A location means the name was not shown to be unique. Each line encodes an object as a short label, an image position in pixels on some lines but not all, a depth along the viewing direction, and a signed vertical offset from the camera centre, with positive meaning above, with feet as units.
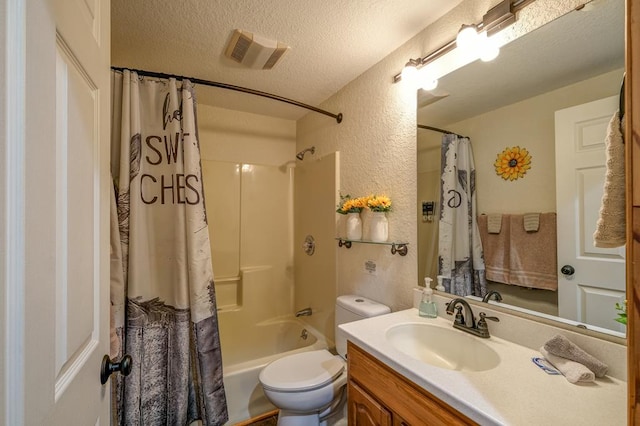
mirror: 2.85 +1.48
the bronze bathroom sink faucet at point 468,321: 3.58 -1.48
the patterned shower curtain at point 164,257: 4.66 -0.77
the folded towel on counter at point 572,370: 2.54 -1.52
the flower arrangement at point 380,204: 5.21 +0.21
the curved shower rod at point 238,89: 4.94 +2.60
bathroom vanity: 2.22 -1.63
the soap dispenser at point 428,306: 4.26 -1.46
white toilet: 4.45 -2.88
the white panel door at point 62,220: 1.22 -0.02
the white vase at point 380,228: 5.30 -0.26
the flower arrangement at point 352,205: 5.68 +0.22
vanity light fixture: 3.49 +2.58
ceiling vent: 4.91 +3.23
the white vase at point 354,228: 5.85 -0.29
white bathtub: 5.64 -3.72
